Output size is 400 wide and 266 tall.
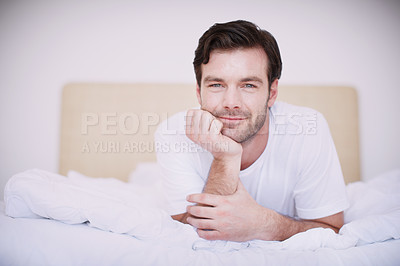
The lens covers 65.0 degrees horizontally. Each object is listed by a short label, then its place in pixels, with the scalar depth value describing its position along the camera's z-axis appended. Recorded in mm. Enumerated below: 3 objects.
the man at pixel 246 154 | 916
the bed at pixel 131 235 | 720
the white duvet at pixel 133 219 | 789
